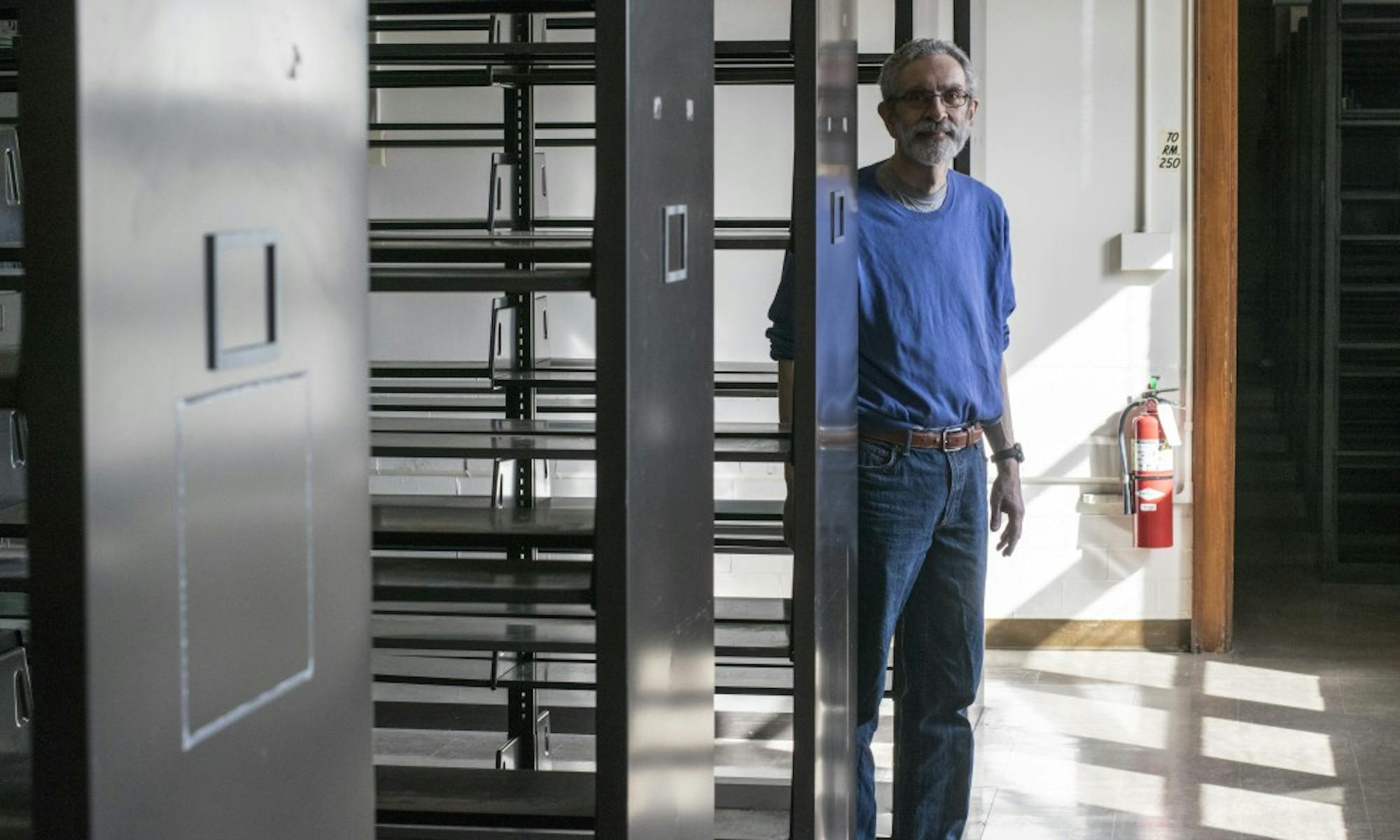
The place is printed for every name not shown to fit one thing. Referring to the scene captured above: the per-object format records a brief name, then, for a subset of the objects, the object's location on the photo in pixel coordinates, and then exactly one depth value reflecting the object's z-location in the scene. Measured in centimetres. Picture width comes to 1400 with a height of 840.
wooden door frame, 590
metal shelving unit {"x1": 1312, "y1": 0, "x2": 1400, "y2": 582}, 729
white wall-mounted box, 595
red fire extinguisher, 588
